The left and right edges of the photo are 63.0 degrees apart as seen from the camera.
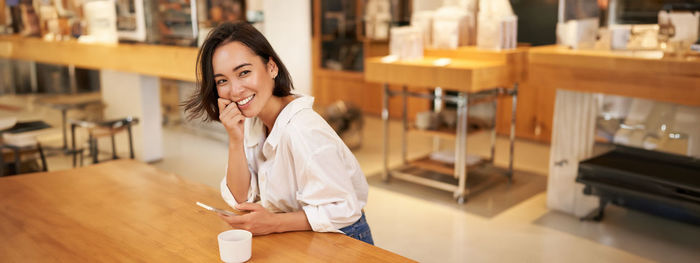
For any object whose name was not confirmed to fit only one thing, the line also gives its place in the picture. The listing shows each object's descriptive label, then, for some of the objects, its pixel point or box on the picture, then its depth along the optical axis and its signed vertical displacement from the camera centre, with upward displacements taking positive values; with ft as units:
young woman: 4.87 -1.01
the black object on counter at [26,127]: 11.56 -1.94
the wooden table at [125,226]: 4.47 -1.72
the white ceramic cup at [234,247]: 4.17 -1.58
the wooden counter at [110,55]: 11.85 -0.56
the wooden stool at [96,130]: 13.23 -2.33
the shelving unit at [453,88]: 11.80 -1.40
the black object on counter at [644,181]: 9.80 -2.82
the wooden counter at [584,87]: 9.72 -1.16
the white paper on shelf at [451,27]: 13.31 -0.05
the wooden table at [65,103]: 12.44 -1.61
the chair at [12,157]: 11.25 -2.46
